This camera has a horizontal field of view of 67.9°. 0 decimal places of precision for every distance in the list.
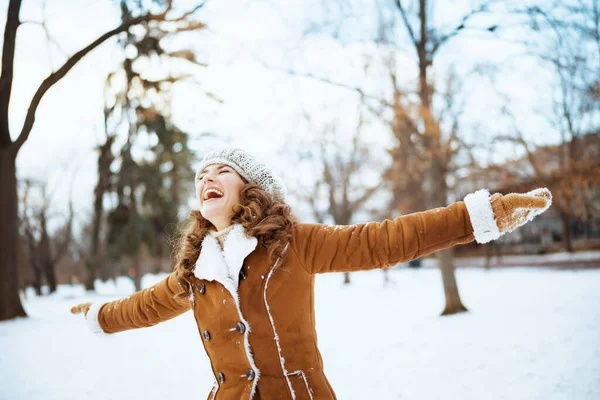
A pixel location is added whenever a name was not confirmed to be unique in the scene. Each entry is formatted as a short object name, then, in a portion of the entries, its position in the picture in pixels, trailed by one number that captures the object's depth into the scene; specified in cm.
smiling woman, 186
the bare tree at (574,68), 647
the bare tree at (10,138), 780
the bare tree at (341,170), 1825
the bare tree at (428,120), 831
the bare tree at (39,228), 2270
